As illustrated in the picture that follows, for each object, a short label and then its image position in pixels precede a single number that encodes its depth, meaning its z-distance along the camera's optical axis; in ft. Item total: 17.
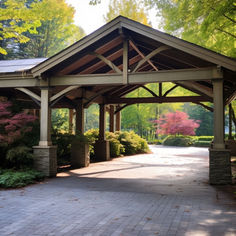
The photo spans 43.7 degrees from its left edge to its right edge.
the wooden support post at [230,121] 58.49
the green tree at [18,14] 38.55
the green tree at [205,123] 141.79
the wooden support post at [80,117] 45.32
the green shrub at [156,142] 113.70
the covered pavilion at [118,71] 28.32
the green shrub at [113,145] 56.75
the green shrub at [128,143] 62.49
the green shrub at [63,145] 40.88
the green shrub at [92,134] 50.86
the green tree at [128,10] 82.33
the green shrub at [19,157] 31.32
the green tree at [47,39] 89.92
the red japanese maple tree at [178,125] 104.22
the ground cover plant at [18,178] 27.48
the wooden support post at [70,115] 64.25
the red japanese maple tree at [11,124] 31.19
